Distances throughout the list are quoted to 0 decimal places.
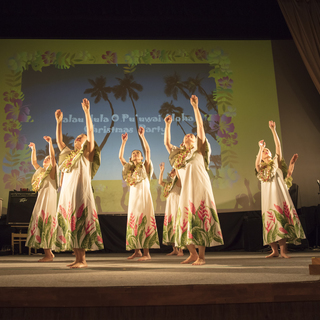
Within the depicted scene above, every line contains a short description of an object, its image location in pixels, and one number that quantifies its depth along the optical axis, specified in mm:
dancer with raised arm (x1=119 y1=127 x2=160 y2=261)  4520
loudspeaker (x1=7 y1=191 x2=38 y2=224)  6094
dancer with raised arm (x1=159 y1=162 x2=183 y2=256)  5301
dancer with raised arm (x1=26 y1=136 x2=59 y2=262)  4344
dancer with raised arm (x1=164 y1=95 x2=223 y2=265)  3129
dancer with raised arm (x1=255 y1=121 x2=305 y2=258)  4316
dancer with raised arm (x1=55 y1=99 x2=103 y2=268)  2891
